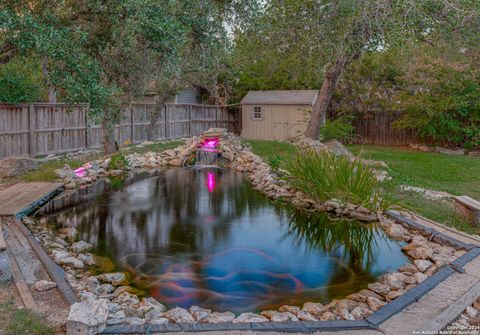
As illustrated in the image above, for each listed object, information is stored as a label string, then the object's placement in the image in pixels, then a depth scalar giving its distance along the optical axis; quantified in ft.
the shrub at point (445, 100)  51.16
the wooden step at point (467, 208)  20.13
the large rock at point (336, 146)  45.47
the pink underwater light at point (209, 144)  45.65
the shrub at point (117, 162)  35.96
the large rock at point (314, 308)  13.21
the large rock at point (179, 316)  12.06
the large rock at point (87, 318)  9.89
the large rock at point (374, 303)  13.30
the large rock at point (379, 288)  14.90
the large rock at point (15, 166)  29.91
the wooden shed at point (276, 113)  59.93
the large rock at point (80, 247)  18.70
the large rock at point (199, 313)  12.27
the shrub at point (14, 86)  35.63
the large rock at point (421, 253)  17.30
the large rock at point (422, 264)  16.17
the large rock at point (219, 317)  12.13
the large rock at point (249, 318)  11.94
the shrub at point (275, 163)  35.40
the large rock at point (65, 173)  30.91
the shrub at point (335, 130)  52.85
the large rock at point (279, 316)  12.34
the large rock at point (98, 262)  17.25
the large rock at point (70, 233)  20.48
